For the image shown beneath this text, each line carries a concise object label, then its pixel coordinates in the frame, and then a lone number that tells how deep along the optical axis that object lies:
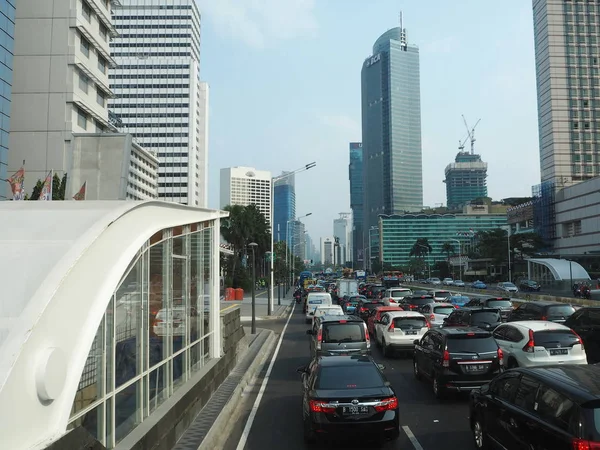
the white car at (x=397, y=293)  37.03
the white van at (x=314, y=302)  29.66
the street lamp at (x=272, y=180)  37.49
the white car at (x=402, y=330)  16.53
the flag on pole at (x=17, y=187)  25.47
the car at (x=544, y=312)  19.38
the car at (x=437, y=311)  22.04
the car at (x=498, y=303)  26.22
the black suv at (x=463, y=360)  10.64
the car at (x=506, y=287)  59.56
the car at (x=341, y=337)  13.35
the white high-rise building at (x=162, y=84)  137.62
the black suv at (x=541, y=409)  5.23
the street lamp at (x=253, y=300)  24.08
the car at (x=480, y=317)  18.19
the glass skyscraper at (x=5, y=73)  42.12
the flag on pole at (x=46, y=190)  20.28
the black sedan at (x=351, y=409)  7.67
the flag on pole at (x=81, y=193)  11.54
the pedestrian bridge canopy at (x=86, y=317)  4.19
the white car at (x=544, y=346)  11.52
